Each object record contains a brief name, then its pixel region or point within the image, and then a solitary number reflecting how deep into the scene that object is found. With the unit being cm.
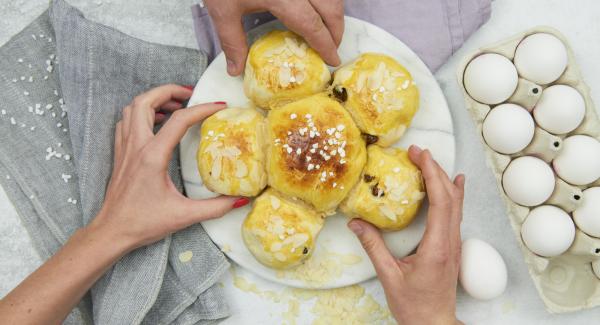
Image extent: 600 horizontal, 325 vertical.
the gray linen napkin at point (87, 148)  114
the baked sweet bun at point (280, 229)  104
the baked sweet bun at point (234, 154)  103
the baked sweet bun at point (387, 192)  103
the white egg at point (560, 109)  106
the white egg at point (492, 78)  106
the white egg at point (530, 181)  105
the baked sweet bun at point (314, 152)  101
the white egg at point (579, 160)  106
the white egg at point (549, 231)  105
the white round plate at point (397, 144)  112
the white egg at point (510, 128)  105
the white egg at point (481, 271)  107
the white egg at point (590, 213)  107
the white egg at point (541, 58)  106
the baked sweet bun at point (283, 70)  104
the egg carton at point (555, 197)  107
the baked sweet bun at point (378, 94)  103
